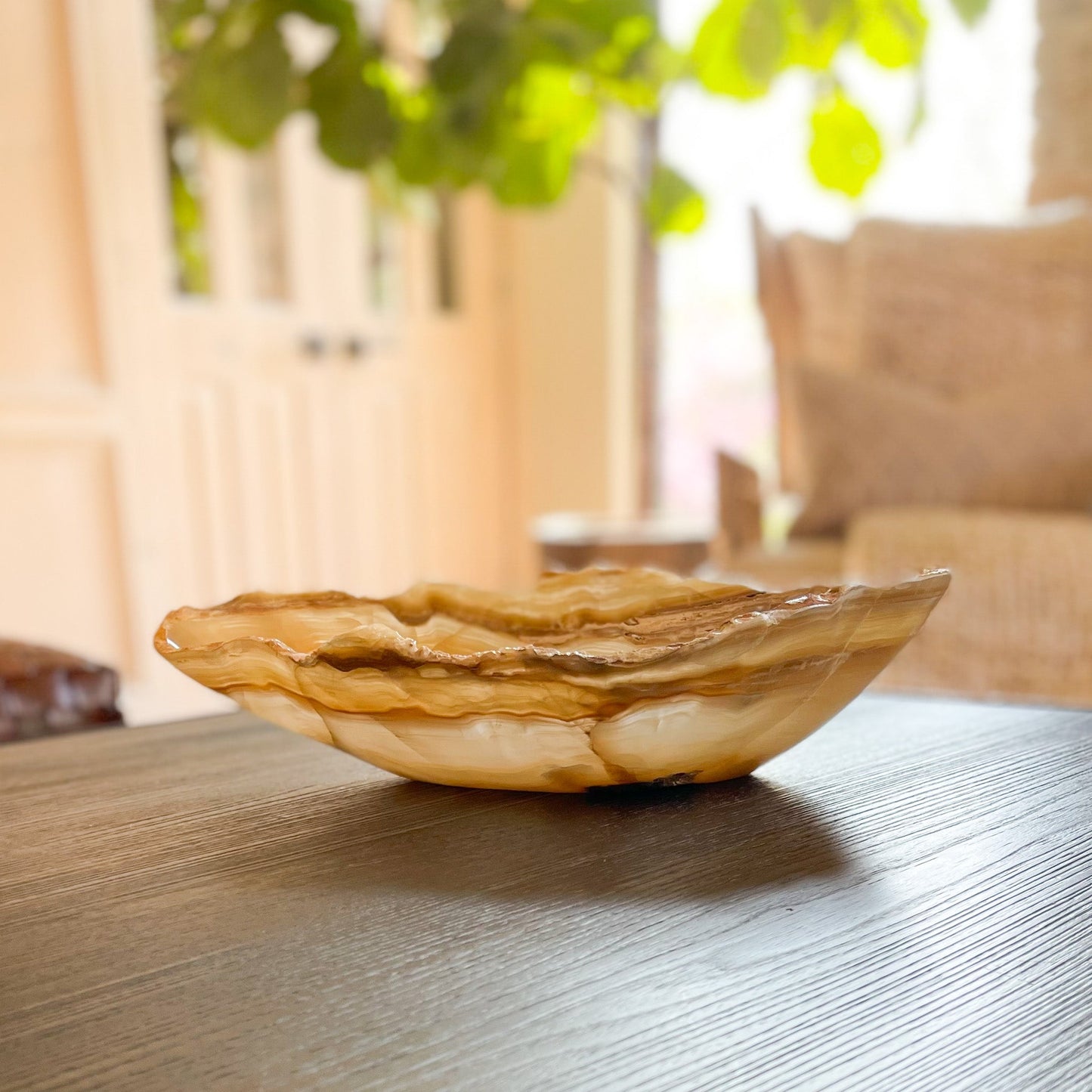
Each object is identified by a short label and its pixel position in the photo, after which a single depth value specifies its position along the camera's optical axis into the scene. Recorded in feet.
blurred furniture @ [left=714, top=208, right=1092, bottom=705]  4.06
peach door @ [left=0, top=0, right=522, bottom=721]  5.88
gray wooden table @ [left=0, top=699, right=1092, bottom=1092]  0.81
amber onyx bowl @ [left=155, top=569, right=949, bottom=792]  1.23
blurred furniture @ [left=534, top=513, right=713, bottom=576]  5.45
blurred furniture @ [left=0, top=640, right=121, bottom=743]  2.41
